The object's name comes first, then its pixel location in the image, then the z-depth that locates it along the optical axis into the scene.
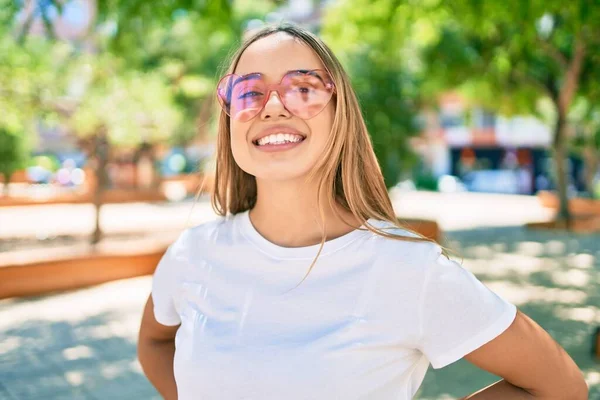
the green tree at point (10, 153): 22.84
